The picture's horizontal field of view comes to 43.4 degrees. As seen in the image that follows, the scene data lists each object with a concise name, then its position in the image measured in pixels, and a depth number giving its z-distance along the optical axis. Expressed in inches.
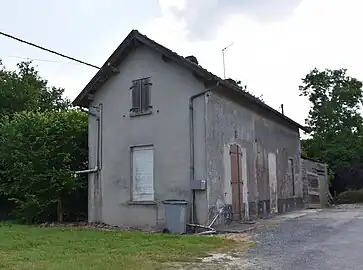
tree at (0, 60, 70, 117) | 921.5
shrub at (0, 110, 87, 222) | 609.9
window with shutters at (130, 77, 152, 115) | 563.8
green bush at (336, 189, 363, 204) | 1039.0
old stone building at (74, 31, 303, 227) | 520.7
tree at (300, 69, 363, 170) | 1159.6
